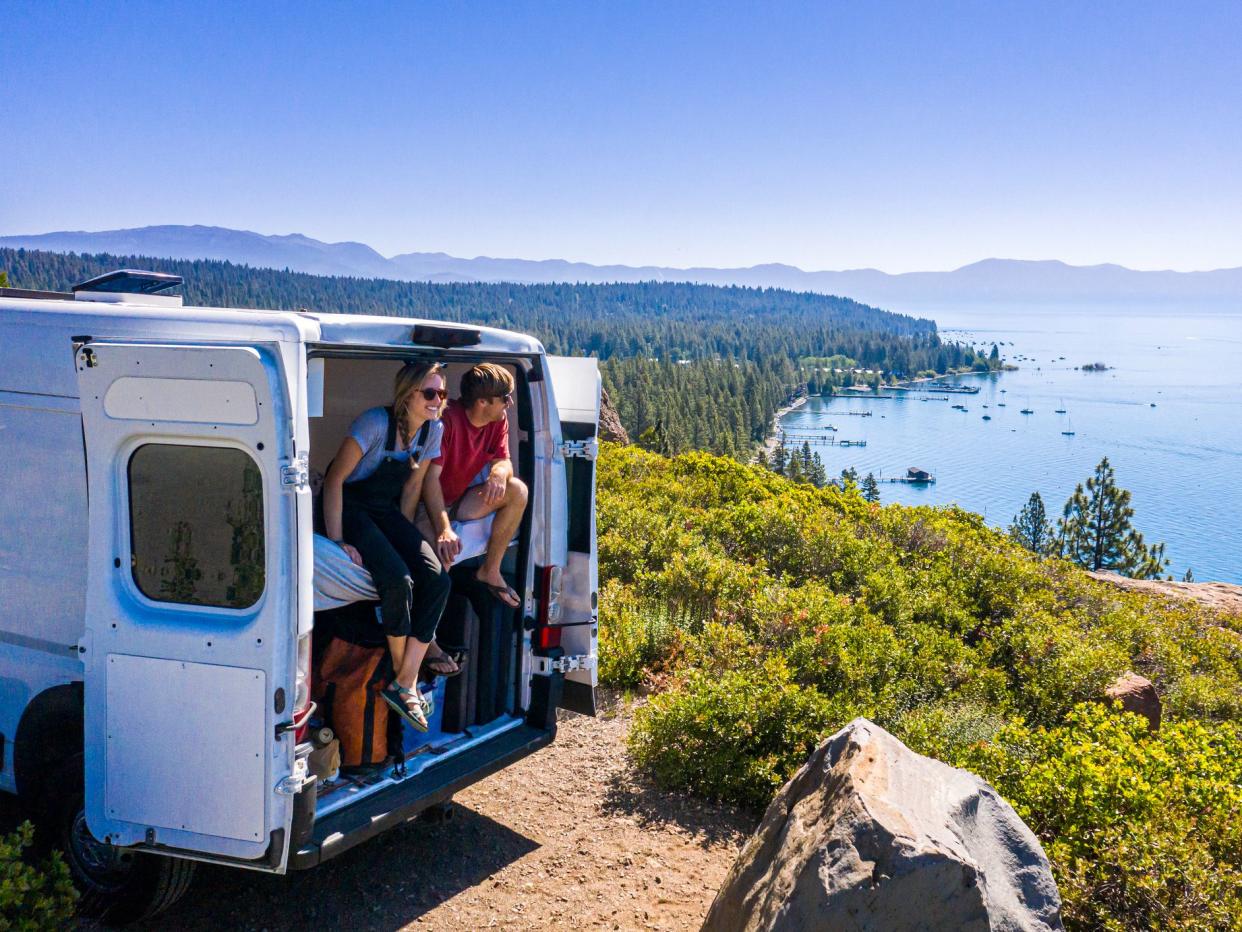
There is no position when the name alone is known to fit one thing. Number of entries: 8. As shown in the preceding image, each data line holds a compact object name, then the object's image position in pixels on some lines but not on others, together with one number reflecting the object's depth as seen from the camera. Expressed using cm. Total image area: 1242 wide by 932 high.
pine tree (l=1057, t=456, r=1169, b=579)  6338
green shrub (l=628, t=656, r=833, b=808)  561
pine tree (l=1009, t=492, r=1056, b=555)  7519
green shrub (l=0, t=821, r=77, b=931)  338
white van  342
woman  438
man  501
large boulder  312
